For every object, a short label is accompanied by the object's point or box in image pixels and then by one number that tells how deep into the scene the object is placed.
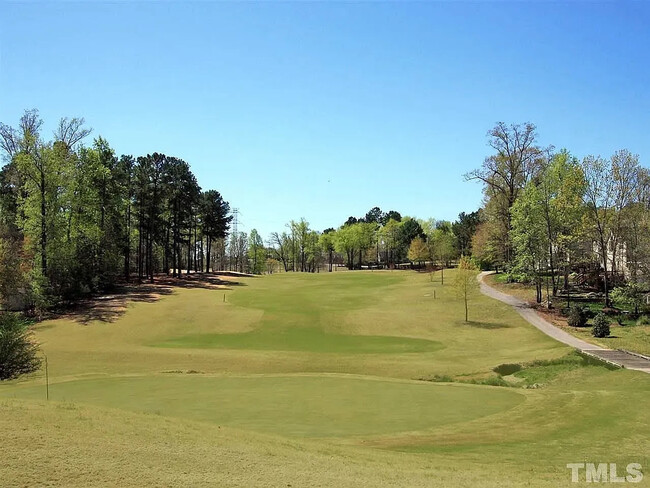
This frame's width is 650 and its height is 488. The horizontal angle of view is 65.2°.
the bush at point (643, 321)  45.63
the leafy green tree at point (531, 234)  53.31
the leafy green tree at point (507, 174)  65.25
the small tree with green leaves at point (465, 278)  51.03
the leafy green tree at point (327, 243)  154.25
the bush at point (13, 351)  23.98
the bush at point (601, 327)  40.62
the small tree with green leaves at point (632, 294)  46.11
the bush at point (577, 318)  45.50
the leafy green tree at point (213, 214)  92.86
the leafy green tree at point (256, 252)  136.62
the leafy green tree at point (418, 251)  108.69
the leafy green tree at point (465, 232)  121.37
